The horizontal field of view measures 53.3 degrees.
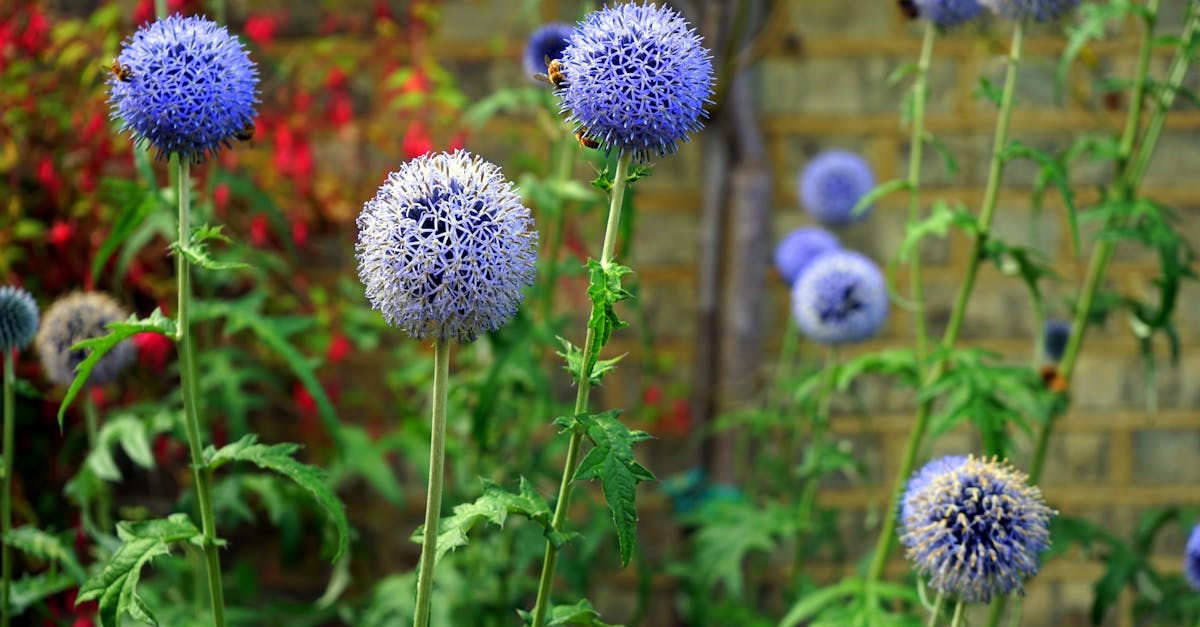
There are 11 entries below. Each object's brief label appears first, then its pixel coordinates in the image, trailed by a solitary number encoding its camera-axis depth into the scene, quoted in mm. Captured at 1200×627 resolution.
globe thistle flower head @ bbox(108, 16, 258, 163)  1597
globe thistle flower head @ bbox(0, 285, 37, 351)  2000
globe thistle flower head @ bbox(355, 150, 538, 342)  1364
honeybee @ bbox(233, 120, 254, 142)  1695
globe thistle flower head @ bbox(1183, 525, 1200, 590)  2152
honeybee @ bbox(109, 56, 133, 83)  1626
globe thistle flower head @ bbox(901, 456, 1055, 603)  1718
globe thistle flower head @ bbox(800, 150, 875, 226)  3170
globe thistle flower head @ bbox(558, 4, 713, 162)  1409
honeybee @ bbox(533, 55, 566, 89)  1509
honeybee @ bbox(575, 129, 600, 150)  1458
